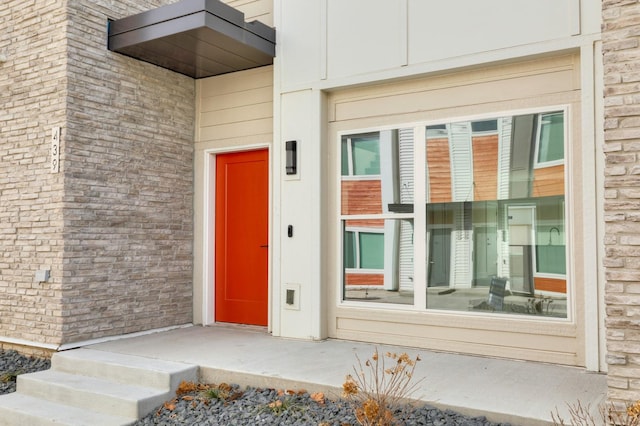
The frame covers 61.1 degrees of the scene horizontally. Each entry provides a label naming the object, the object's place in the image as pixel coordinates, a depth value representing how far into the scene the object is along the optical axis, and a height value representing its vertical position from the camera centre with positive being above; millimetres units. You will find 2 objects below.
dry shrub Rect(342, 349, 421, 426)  3111 -1099
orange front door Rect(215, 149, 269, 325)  6371 -68
